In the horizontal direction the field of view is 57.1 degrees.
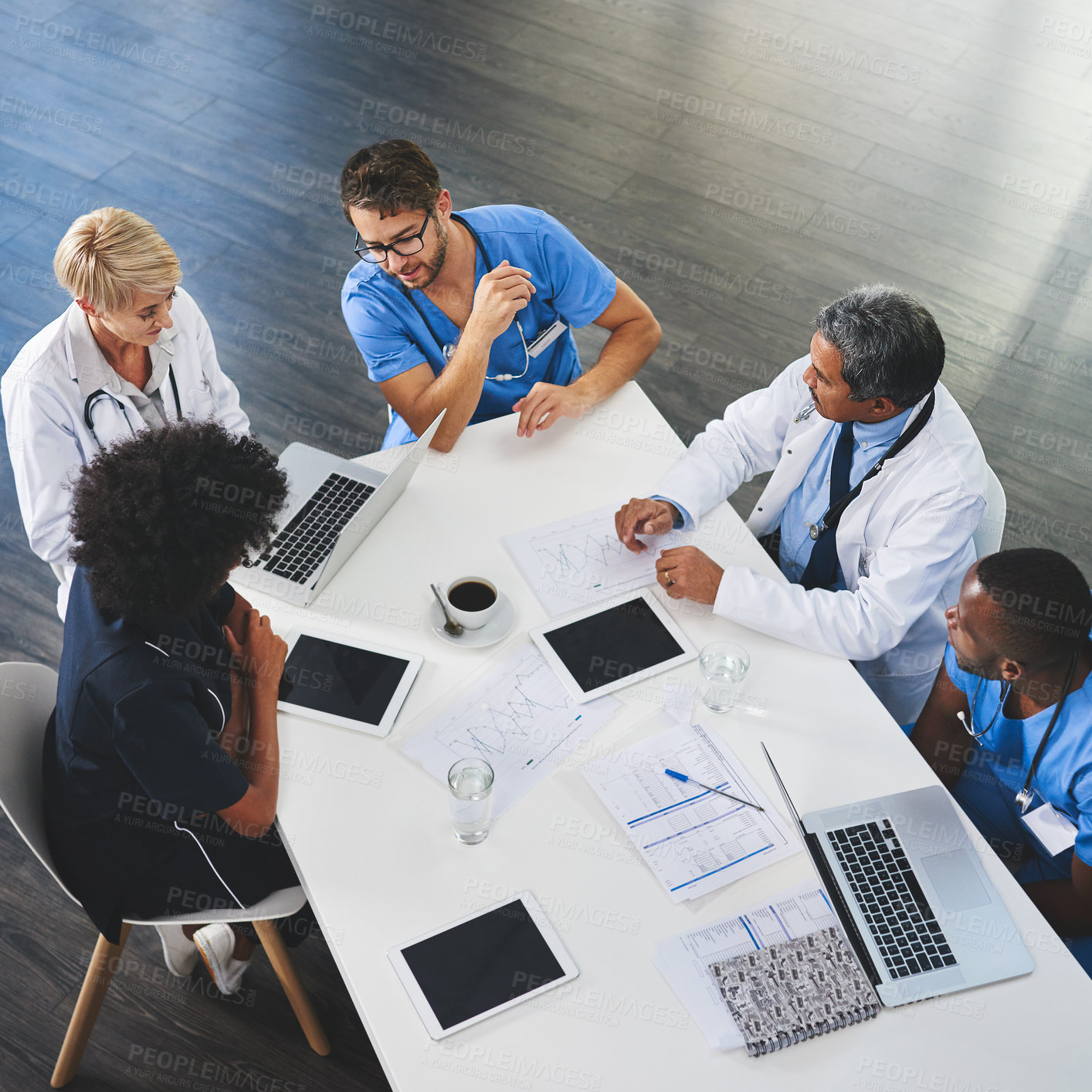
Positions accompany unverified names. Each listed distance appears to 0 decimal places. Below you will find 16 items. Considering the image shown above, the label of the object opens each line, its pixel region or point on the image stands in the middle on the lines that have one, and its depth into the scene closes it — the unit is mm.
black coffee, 2014
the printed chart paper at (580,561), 2111
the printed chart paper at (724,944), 1537
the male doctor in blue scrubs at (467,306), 2359
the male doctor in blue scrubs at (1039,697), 1795
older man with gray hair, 2035
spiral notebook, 1528
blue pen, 1800
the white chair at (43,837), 1753
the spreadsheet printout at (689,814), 1699
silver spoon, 2006
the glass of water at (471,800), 1672
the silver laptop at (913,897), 1596
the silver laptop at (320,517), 2100
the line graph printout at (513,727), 1817
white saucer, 1999
